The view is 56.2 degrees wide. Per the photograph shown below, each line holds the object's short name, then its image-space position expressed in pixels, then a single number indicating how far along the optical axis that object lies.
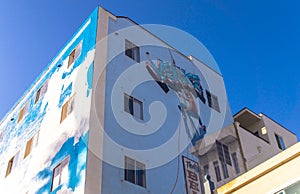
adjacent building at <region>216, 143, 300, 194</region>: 7.80
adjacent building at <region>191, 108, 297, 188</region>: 16.40
